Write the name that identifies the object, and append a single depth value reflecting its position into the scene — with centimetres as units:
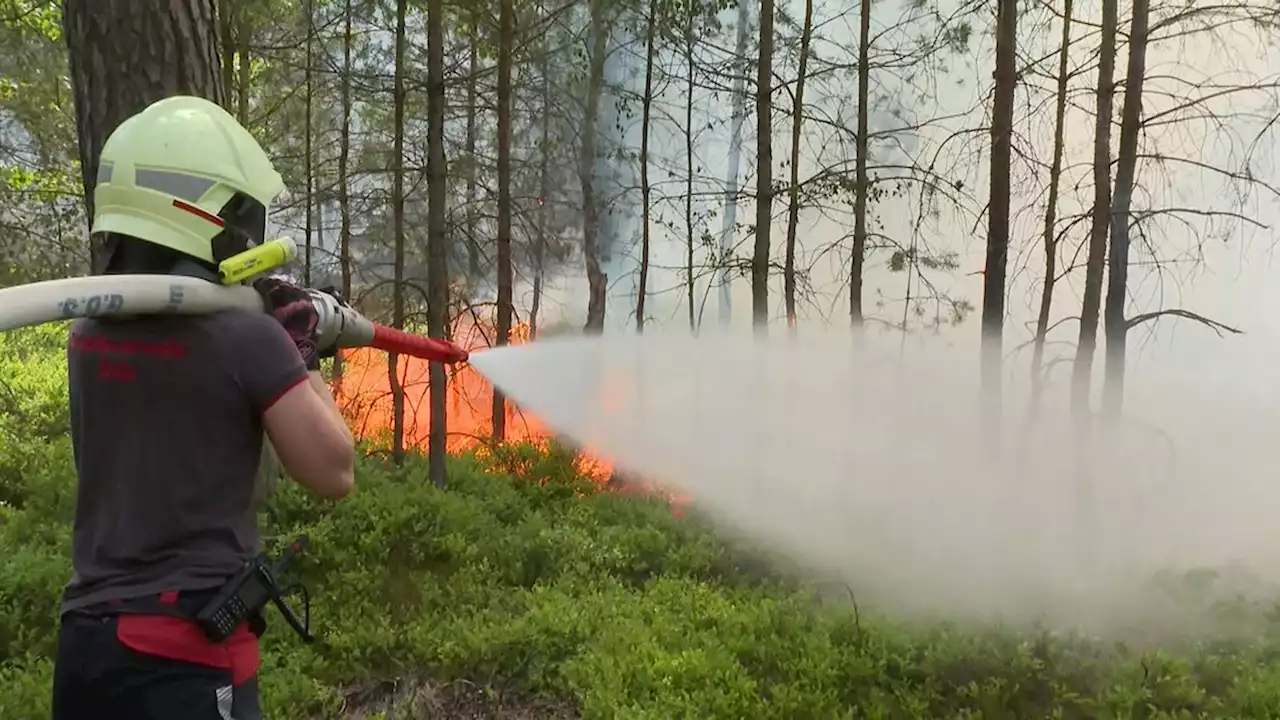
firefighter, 172
